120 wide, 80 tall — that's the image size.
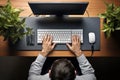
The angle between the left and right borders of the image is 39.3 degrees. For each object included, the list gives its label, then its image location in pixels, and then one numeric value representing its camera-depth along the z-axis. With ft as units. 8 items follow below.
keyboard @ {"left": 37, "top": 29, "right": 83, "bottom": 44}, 3.89
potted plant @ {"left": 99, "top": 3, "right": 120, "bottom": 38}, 3.67
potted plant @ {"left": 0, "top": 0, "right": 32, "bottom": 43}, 3.59
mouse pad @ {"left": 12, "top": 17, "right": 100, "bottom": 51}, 3.89
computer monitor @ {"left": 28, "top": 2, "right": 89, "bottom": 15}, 3.67
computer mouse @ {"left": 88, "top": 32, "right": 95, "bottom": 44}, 3.84
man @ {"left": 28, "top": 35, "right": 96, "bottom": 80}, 3.75
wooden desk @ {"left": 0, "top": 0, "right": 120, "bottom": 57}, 3.86
